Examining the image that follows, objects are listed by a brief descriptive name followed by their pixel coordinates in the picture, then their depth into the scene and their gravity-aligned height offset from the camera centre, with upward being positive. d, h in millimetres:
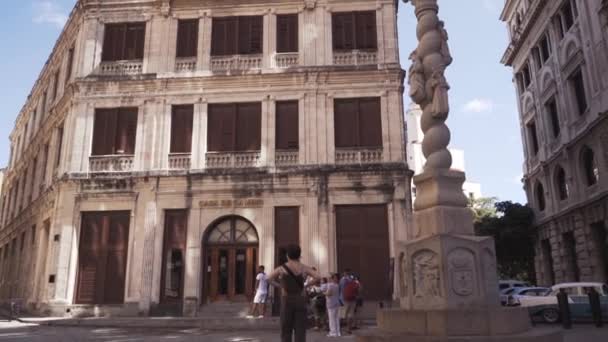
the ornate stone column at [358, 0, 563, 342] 6121 +307
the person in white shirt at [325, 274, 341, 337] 11719 -599
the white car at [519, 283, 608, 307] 16098 -342
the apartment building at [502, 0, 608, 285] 23172 +8488
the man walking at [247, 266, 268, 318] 15094 -353
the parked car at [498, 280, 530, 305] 21573 -86
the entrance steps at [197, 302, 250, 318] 17266 -857
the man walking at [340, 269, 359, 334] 12906 -299
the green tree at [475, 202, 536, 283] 32500 +3422
